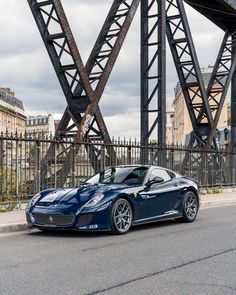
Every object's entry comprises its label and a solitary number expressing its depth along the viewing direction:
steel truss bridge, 17.22
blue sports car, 10.05
